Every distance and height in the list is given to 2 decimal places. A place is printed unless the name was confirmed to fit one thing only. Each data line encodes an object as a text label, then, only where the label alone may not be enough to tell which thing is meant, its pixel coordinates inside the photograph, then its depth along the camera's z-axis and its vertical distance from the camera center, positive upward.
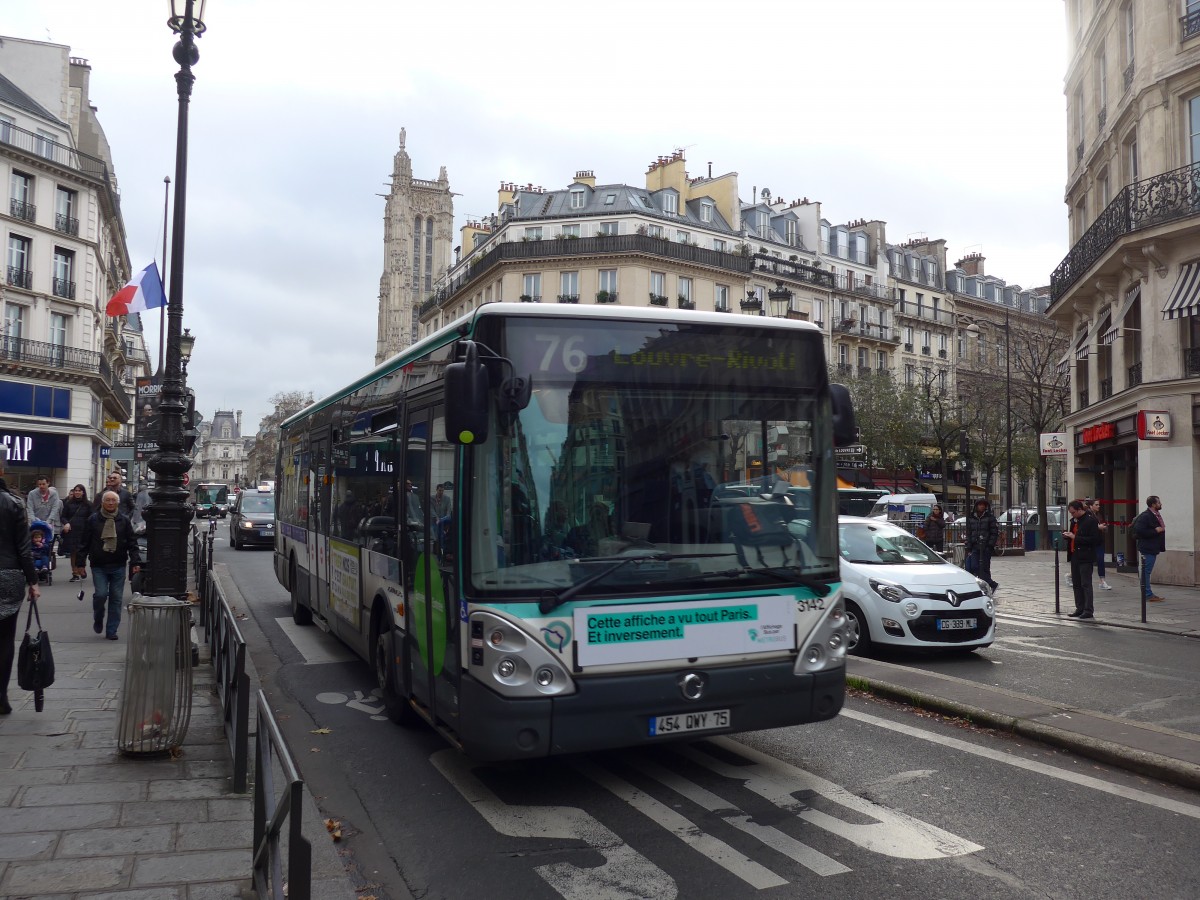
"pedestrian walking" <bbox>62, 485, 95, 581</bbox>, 16.72 -0.28
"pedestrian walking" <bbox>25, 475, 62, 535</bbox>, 16.70 -0.01
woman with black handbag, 6.55 -0.38
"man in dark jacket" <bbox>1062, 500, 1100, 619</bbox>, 14.59 -0.75
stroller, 14.85 -0.77
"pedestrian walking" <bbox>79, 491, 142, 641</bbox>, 10.73 -0.51
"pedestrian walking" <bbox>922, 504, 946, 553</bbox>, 21.97 -0.50
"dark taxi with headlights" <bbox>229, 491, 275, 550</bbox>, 29.02 -0.55
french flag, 19.39 +4.27
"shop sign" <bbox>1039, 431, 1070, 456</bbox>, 21.48 +1.38
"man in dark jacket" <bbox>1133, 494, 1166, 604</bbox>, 15.70 -0.43
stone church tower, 114.38 +31.02
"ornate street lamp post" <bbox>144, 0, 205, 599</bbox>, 8.61 +0.28
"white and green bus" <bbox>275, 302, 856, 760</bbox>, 5.16 -0.15
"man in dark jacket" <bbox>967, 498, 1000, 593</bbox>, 17.38 -0.54
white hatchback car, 10.32 -1.05
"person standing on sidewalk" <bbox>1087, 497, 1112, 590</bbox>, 16.27 -1.08
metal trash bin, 5.81 -1.06
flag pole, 25.53 +7.98
